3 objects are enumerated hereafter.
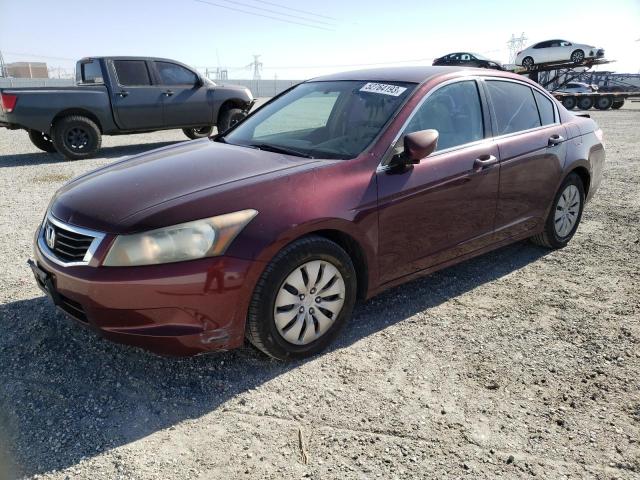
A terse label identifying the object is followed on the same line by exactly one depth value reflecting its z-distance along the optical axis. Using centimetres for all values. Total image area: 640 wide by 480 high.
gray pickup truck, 899
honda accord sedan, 244
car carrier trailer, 2705
